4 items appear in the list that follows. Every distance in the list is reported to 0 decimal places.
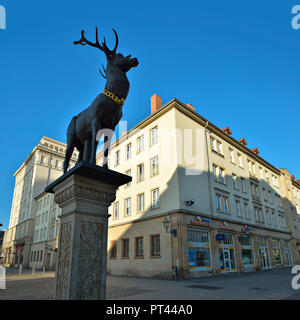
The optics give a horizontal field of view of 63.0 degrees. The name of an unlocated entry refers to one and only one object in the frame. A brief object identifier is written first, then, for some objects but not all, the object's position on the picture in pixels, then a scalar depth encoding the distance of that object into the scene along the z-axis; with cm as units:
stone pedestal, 370
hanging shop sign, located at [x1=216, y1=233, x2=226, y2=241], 2170
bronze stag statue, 425
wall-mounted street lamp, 1944
